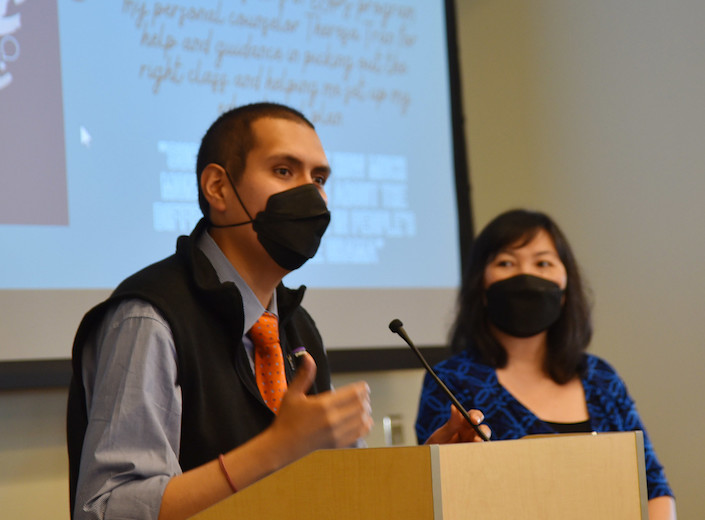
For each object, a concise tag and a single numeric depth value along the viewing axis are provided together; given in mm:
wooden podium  2774
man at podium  3166
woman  3793
